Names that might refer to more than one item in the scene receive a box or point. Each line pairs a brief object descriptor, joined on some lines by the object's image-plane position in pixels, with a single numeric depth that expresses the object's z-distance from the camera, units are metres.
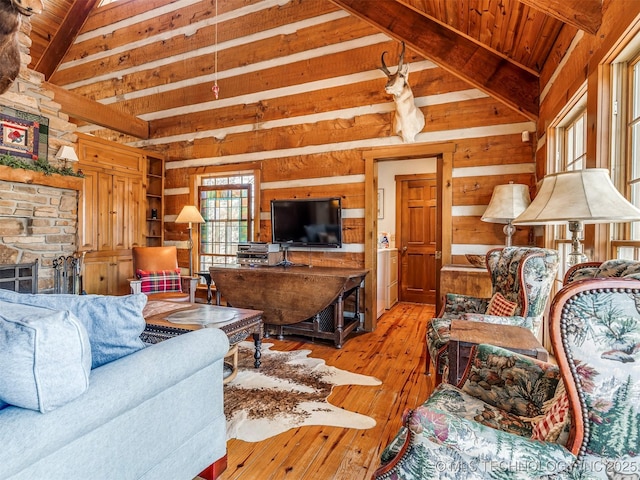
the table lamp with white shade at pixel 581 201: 1.42
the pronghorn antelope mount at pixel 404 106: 3.40
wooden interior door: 5.66
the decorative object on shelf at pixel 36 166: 3.42
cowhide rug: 2.08
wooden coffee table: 2.30
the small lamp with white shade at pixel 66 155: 3.94
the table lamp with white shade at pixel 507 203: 3.05
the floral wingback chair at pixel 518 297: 2.10
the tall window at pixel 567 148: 2.43
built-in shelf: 5.26
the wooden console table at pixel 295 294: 3.46
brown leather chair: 3.95
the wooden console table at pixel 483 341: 1.49
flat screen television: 4.05
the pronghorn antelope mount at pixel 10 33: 2.04
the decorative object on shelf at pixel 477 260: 3.19
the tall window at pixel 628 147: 1.78
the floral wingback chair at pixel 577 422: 0.82
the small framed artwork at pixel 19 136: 3.50
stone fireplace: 3.52
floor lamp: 4.55
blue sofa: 0.91
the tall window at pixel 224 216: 4.76
